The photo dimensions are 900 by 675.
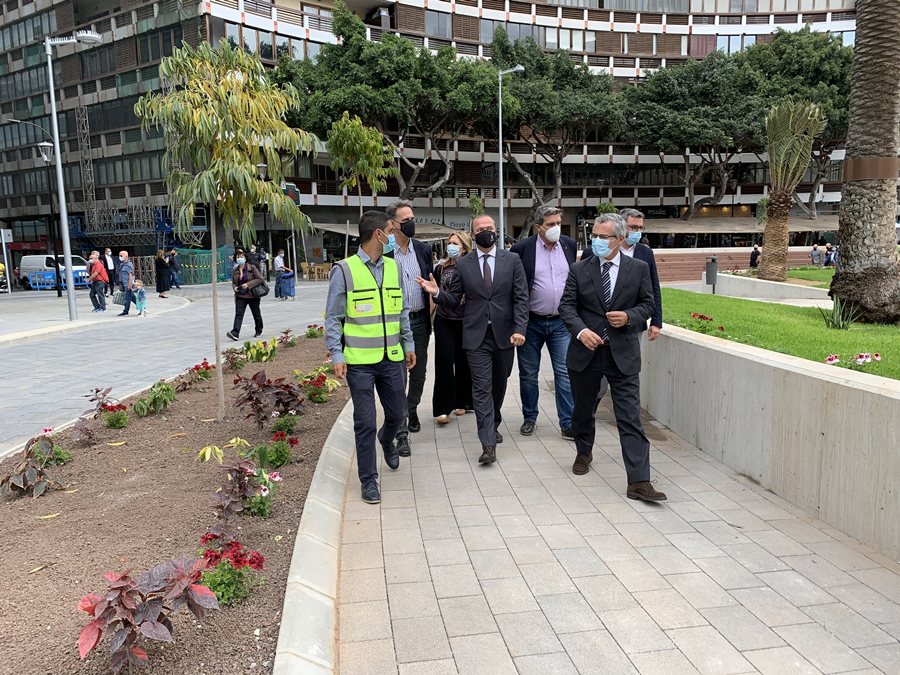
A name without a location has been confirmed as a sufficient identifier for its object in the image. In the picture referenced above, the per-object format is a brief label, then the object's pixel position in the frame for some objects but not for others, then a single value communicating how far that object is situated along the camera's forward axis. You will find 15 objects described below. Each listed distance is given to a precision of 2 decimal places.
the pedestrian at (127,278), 18.55
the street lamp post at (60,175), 16.61
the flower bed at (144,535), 2.73
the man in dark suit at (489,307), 5.59
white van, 33.75
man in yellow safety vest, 4.59
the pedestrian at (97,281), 19.28
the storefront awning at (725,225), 45.62
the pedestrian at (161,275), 26.70
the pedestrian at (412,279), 5.61
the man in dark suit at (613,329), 4.70
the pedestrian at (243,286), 12.13
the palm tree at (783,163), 18.91
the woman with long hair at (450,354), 6.17
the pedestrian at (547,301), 6.07
